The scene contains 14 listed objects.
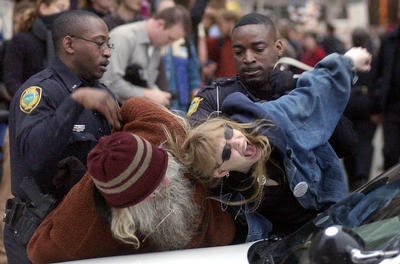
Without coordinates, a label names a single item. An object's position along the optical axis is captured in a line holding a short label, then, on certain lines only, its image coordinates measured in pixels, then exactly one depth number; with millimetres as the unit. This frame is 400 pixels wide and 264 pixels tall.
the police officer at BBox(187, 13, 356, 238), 6156
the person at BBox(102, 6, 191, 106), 10312
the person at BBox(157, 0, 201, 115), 12141
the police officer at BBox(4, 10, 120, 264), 6164
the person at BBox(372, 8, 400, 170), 13625
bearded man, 5297
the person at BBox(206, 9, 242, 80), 14293
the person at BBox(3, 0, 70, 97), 10508
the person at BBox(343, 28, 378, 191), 14633
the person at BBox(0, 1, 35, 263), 10070
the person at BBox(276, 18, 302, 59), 16641
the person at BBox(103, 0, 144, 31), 11408
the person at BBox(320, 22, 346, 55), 17781
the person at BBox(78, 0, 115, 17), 11515
